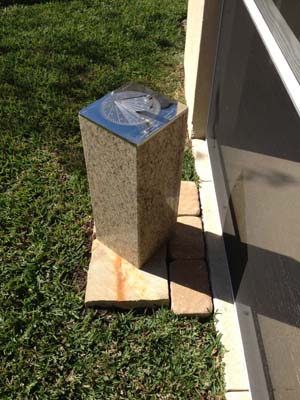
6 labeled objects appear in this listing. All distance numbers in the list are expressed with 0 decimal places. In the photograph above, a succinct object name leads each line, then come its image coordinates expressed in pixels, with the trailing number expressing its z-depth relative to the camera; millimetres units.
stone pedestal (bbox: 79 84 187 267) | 1889
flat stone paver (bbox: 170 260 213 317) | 2309
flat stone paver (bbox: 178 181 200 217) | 2803
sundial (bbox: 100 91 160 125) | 1921
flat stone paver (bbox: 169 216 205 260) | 2551
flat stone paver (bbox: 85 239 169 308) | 2314
